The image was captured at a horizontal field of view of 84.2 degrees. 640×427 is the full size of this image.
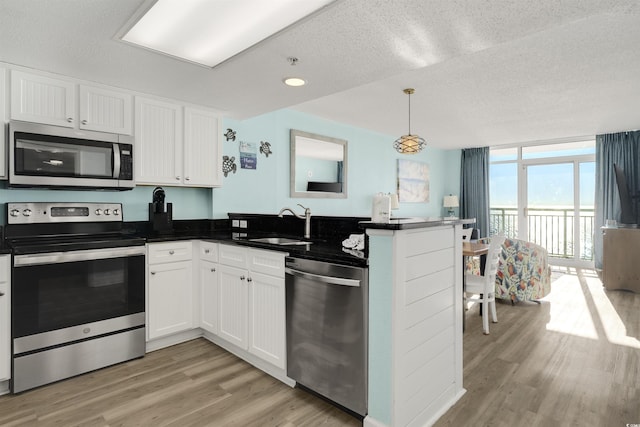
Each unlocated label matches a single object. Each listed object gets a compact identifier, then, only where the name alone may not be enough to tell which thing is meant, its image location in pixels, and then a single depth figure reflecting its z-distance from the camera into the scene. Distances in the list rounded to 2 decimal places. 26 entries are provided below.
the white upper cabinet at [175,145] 3.08
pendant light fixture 4.39
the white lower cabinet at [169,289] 2.88
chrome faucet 2.91
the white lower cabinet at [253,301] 2.35
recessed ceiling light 2.67
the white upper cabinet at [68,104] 2.48
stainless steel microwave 2.45
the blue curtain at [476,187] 7.74
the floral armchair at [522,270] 4.07
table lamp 7.84
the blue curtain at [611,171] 5.99
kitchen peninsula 1.74
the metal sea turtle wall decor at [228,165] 3.90
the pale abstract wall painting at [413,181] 6.93
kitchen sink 3.15
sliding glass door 6.65
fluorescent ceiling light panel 1.83
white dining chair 3.33
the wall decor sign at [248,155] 4.10
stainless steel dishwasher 1.86
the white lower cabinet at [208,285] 2.95
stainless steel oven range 2.29
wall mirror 4.82
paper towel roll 1.99
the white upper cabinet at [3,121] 2.40
